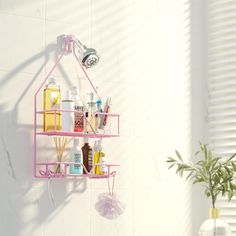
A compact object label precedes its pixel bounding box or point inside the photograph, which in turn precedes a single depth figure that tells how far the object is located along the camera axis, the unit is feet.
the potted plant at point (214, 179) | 7.85
